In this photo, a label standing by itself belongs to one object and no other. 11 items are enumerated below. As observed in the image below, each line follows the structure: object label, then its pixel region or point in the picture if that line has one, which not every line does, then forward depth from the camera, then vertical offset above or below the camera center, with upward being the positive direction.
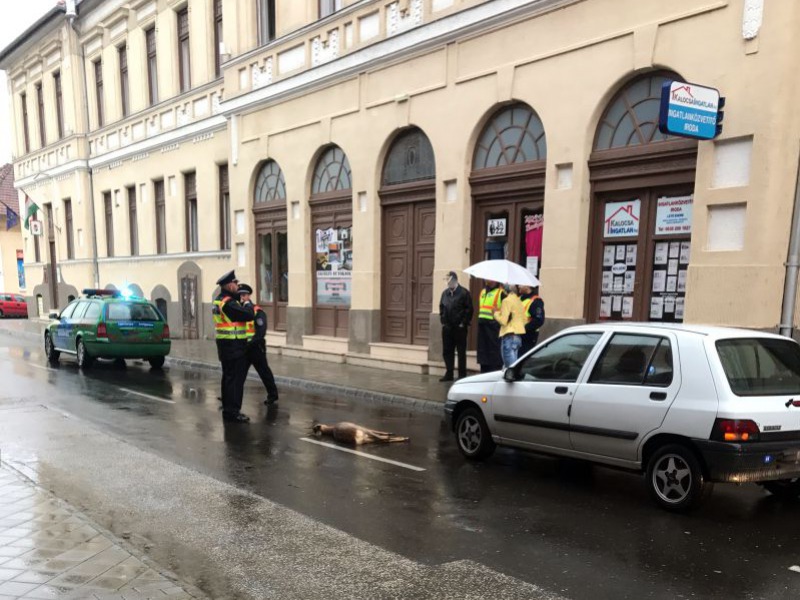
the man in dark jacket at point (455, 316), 10.62 -1.06
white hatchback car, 4.56 -1.20
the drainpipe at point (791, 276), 7.52 -0.20
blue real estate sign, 7.46 +1.84
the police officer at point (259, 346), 9.04 -1.49
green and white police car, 13.37 -1.78
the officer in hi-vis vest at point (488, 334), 9.88 -1.29
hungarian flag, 28.59 +1.85
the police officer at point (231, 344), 8.65 -1.32
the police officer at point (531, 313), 9.24 -0.86
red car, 35.16 -3.32
